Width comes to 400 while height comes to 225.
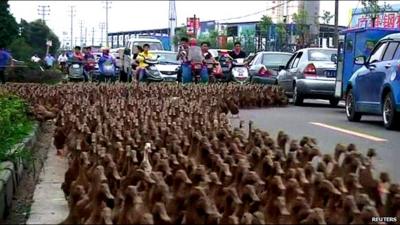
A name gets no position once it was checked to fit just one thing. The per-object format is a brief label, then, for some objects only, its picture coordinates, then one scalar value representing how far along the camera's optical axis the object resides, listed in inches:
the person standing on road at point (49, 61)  1302.4
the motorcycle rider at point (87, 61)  1071.6
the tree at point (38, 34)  2630.4
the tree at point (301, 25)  1626.7
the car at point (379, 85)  455.5
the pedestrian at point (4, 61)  854.4
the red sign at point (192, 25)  2182.3
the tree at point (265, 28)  1705.5
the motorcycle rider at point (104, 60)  1105.1
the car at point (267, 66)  837.2
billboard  1131.6
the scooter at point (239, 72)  858.8
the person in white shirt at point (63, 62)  1276.9
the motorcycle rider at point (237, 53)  900.6
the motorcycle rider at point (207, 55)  823.7
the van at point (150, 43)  1330.0
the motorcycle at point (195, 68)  789.9
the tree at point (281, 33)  1643.0
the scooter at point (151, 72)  853.5
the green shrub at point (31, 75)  824.9
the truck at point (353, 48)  631.2
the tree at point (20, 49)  1552.4
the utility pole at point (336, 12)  1261.1
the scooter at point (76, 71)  1063.2
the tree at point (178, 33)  2485.9
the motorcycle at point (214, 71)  826.0
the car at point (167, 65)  1071.7
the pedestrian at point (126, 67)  931.8
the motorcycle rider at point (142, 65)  830.3
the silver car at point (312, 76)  683.4
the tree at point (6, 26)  1520.7
